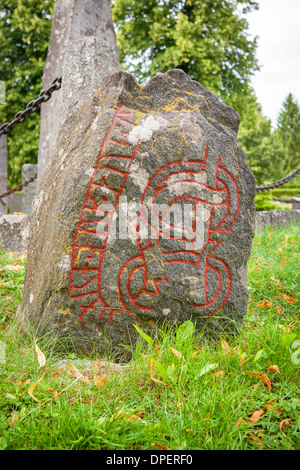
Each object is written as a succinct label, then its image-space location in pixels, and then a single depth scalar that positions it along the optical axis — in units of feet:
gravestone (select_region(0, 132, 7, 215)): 31.53
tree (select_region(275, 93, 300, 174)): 117.78
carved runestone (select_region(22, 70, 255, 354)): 7.51
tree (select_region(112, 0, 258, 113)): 33.93
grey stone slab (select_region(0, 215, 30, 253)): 14.73
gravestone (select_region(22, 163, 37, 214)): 27.66
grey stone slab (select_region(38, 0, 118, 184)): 16.58
